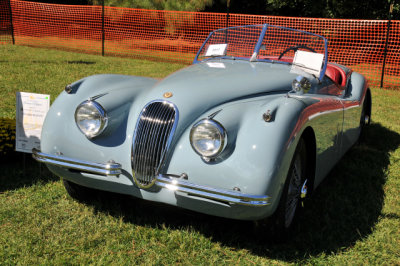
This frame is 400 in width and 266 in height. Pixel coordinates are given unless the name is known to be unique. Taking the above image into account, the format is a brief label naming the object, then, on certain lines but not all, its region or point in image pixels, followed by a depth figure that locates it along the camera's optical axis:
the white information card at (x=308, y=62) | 3.67
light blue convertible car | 2.39
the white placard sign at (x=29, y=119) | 3.64
